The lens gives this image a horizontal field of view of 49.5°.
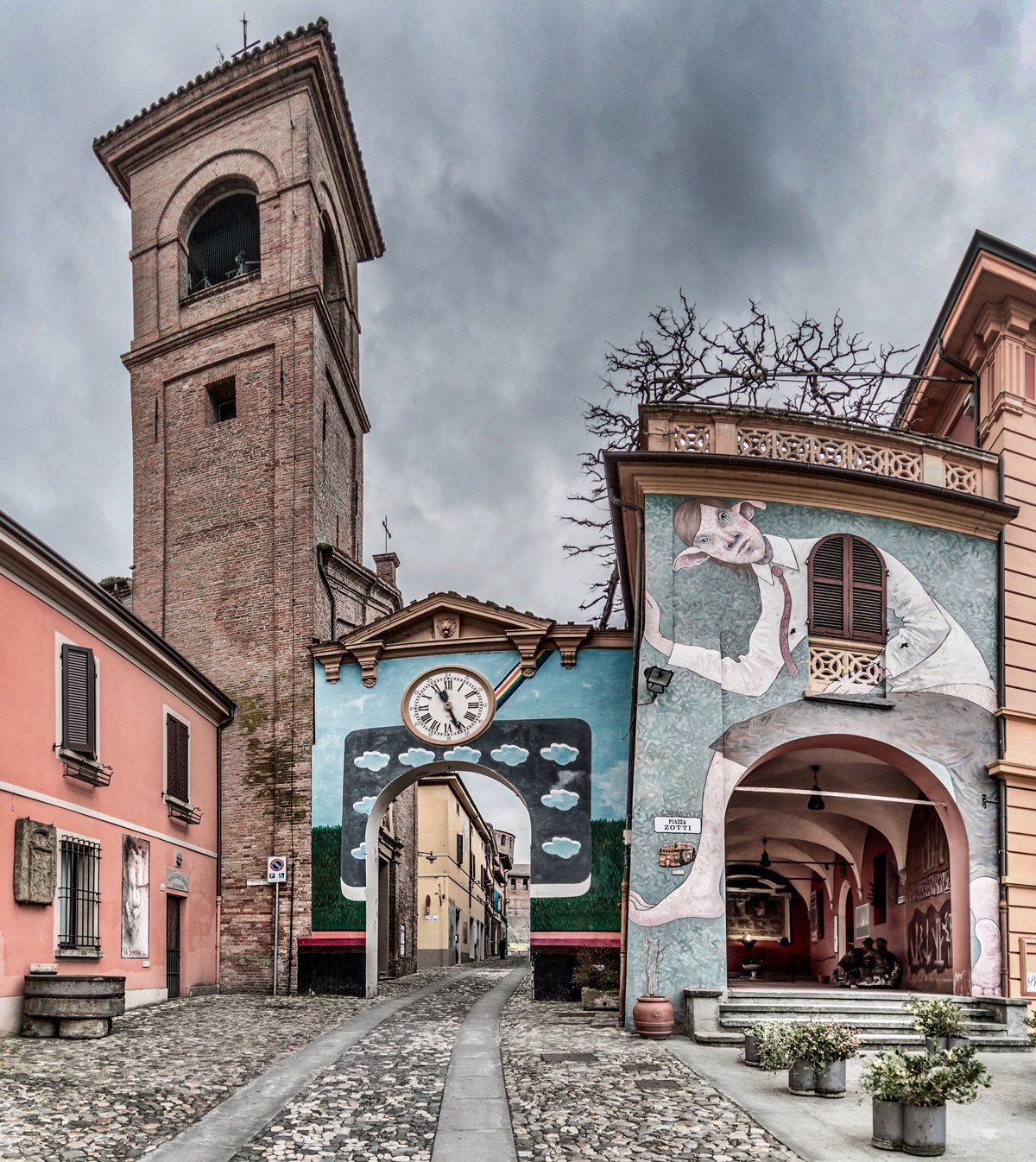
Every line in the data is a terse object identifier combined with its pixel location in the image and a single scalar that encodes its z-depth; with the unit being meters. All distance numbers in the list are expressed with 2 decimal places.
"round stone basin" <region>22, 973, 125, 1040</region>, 11.85
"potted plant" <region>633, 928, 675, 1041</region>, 11.95
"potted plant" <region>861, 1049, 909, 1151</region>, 6.86
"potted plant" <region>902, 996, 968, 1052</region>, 10.09
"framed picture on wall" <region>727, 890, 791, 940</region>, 23.64
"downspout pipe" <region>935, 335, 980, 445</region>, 15.77
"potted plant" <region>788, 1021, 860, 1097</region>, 8.40
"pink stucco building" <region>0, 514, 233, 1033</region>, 12.53
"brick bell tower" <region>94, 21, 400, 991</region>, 19.41
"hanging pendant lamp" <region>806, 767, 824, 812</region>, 17.48
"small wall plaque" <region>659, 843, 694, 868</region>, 12.93
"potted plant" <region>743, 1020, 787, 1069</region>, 8.77
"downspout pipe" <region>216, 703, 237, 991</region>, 19.09
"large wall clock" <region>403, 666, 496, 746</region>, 18.31
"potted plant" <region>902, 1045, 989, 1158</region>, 6.75
